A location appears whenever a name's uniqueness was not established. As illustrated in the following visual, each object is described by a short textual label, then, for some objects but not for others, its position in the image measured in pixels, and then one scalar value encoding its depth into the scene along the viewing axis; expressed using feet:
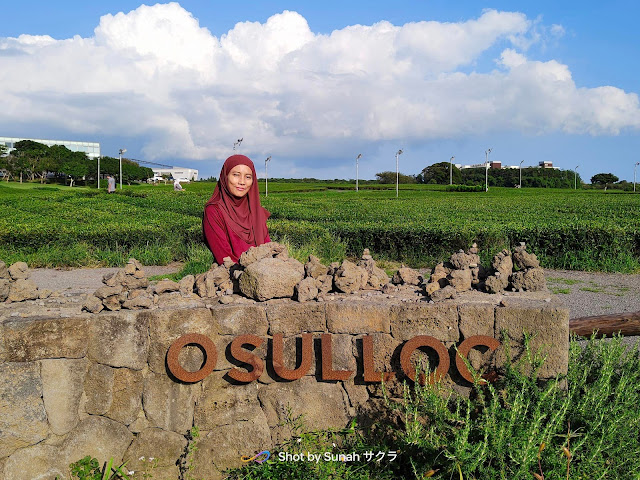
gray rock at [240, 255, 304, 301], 12.60
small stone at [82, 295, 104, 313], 12.23
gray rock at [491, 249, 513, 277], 14.24
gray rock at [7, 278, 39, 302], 13.67
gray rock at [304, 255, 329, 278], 13.53
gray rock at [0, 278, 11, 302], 13.50
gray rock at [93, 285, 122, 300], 12.49
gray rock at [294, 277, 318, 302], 12.48
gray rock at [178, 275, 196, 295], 13.60
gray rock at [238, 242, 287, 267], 13.66
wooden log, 16.29
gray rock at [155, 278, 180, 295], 13.33
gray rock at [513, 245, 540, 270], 14.29
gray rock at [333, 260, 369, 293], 13.24
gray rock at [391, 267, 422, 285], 14.53
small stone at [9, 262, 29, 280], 14.20
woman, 16.81
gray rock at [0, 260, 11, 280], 14.06
